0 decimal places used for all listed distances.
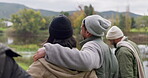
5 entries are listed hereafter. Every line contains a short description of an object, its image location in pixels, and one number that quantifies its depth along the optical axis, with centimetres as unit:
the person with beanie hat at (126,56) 289
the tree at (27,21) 4850
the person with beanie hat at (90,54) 171
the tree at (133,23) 4447
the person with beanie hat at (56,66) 169
